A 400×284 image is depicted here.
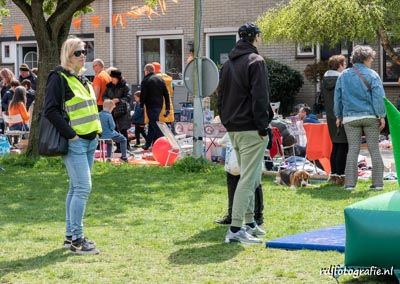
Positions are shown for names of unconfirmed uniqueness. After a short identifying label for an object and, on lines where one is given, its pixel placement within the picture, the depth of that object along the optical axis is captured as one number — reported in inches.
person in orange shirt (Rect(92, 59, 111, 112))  658.8
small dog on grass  480.4
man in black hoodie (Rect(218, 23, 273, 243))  309.9
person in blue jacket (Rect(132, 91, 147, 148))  748.6
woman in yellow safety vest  298.5
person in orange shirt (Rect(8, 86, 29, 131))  737.6
